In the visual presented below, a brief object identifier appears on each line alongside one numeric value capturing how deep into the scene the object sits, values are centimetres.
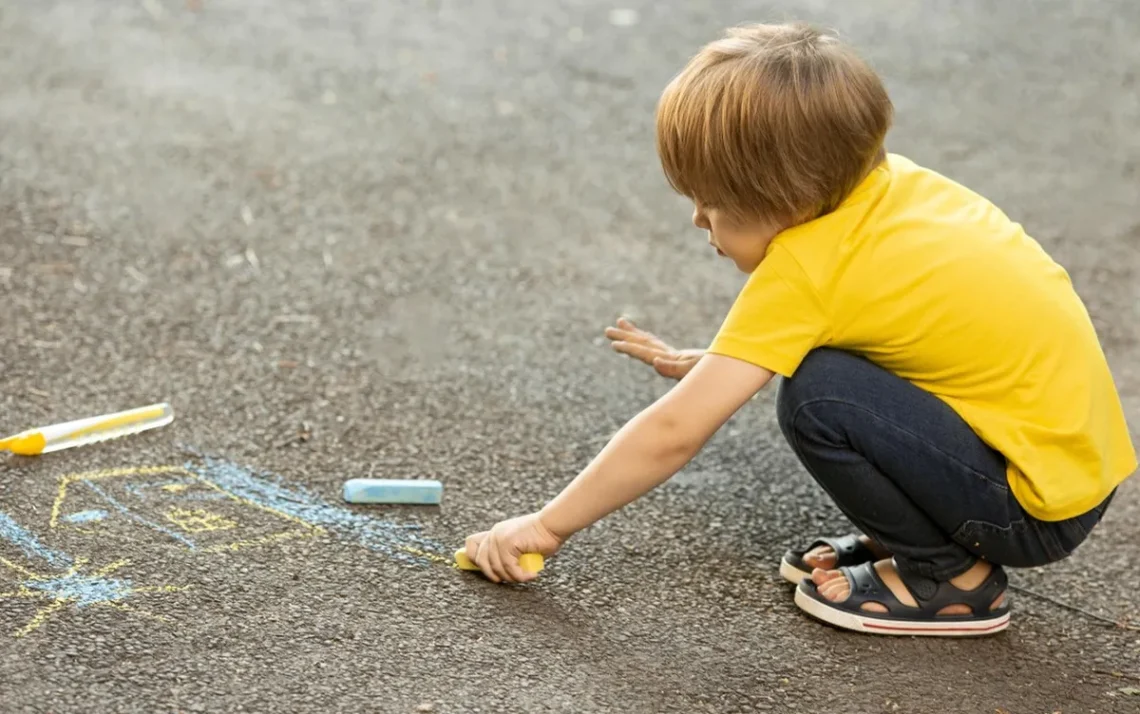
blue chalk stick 489
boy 402
